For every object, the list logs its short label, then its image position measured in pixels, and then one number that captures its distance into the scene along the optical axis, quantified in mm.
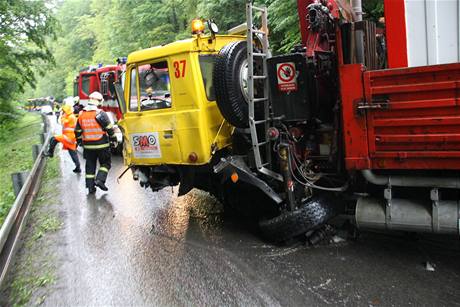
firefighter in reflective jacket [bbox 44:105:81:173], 9539
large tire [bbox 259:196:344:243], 4277
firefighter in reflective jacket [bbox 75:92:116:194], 7320
